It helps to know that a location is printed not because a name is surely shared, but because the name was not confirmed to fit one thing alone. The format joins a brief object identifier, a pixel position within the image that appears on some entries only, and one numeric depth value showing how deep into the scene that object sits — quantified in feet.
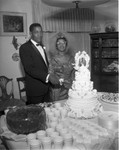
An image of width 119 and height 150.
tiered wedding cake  6.73
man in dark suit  9.35
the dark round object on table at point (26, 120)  5.33
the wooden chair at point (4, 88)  13.78
